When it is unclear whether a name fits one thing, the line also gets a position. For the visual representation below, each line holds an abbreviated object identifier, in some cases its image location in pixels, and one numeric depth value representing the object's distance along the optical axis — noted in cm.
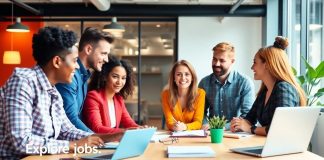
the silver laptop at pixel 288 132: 219
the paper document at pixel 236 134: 296
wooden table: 218
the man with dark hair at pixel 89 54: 318
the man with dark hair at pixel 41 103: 205
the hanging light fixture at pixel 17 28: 757
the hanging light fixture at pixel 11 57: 846
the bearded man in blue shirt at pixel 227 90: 418
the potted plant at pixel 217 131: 268
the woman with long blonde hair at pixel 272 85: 292
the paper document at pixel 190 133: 301
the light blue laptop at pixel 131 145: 204
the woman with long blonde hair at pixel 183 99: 370
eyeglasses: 270
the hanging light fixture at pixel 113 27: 763
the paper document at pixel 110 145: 239
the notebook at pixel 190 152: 218
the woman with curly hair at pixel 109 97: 329
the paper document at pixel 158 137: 275
